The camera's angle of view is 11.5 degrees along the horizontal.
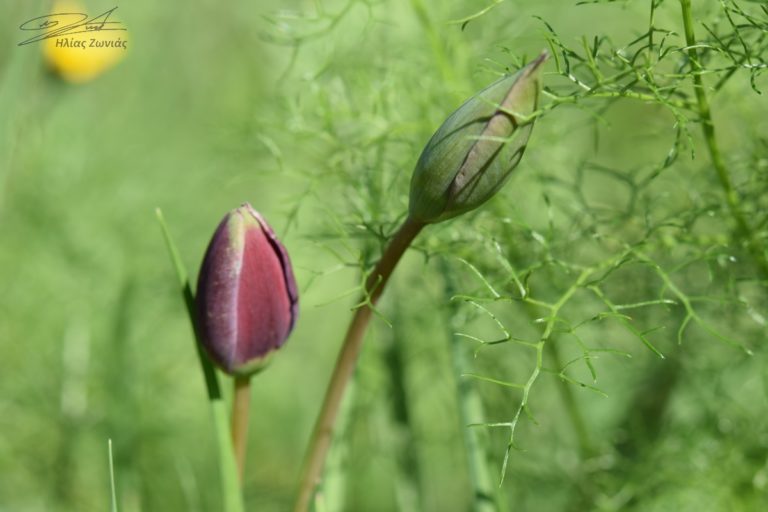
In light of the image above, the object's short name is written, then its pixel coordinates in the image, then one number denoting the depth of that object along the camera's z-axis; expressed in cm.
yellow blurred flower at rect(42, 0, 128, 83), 145
